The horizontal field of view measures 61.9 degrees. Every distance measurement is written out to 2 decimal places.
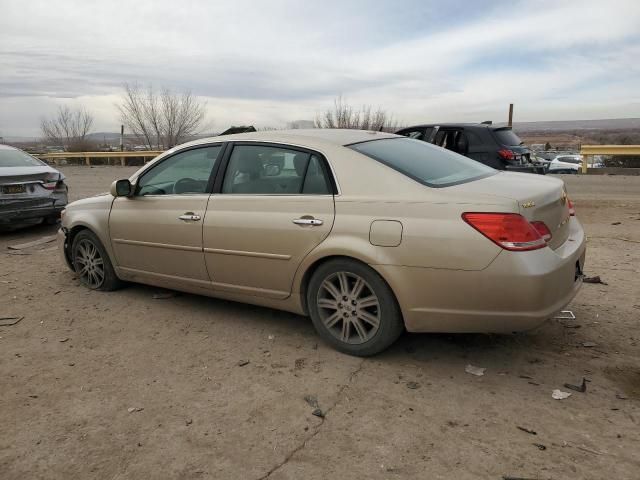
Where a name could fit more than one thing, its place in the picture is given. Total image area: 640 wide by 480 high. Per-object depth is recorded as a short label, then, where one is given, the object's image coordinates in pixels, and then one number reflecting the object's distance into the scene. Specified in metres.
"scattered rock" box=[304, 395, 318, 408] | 3.11
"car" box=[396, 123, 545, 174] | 9.01
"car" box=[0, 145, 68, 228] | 8.09
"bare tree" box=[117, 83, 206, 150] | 40.78
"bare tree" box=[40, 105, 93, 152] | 52.90
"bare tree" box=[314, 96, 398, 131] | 27.03
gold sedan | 3.15
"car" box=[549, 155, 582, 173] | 23.22
